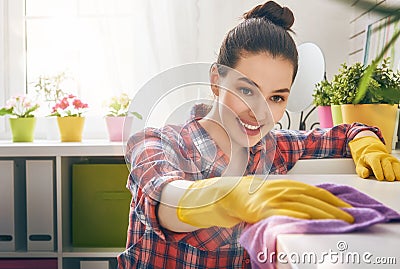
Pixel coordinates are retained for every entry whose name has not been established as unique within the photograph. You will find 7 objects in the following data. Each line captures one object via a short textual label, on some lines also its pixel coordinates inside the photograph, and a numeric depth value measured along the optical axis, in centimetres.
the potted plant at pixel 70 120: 255
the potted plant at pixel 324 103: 203
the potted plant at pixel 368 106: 177
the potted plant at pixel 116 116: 251
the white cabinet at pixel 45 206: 234
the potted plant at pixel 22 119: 257
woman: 94
